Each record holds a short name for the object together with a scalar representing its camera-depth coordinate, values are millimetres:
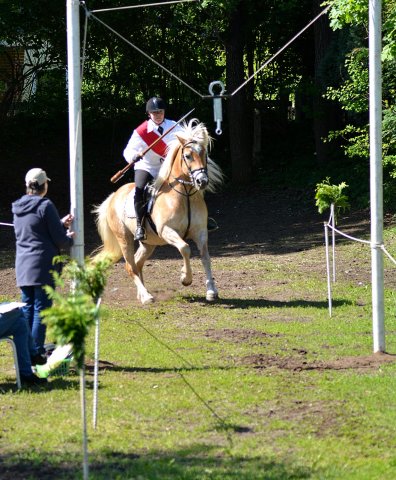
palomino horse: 22851
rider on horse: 23588
